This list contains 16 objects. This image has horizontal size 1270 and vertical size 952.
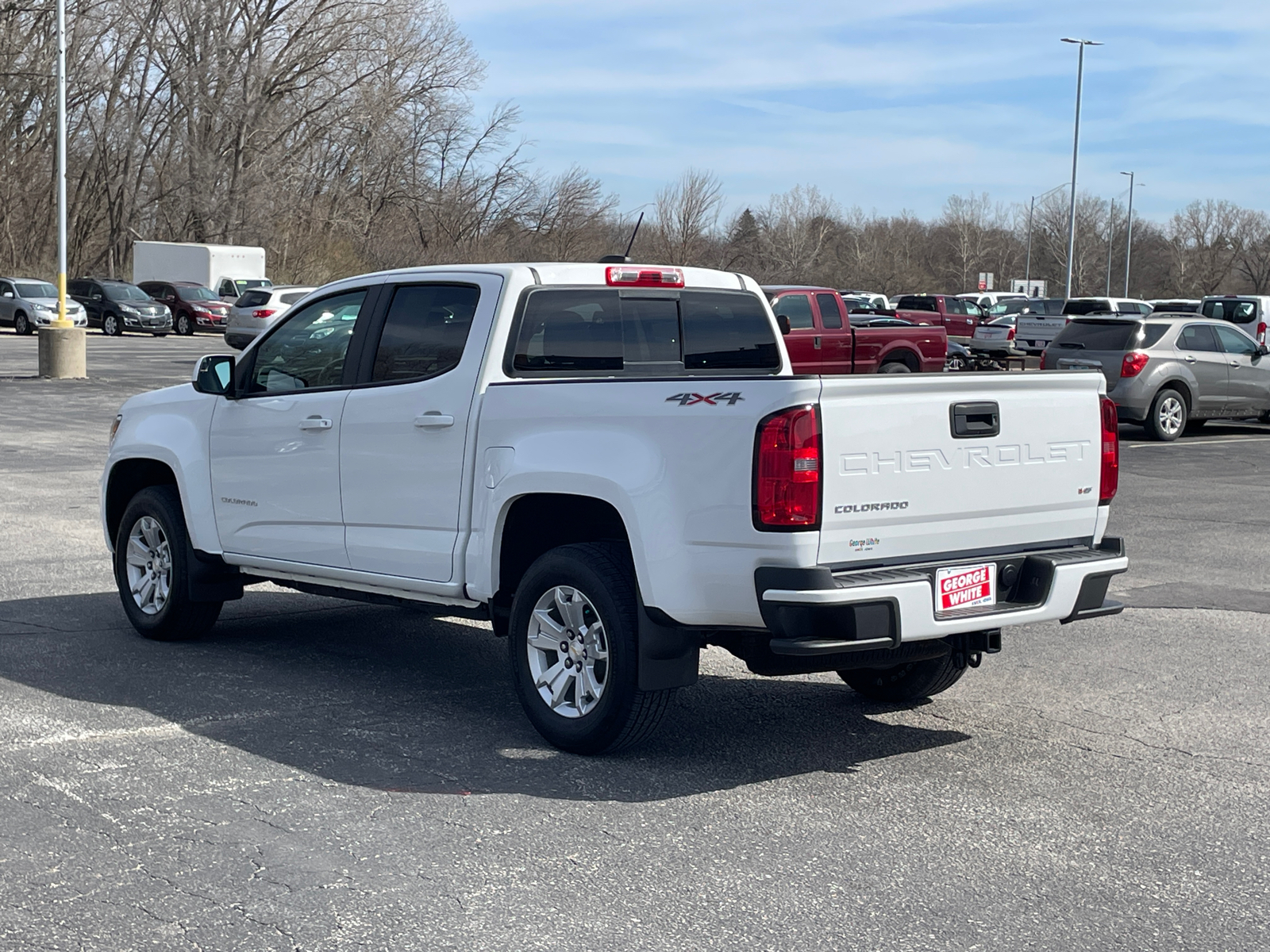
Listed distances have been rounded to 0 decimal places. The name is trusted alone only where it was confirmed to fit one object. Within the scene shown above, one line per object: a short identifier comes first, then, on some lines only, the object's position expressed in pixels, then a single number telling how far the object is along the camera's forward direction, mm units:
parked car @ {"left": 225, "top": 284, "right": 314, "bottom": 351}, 38188
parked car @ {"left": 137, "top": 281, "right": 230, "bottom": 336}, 48688
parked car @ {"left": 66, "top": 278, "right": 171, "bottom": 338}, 46188
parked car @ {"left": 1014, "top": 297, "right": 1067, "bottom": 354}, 30500
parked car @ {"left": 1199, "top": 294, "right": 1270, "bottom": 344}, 30797
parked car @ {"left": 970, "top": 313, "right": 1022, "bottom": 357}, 35438
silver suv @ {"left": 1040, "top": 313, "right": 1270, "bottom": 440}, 20578
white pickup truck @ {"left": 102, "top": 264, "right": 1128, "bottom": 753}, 5027
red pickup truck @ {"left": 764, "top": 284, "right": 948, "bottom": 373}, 22688
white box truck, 53938
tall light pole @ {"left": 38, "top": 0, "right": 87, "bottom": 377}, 27578
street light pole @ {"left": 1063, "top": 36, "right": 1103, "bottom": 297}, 50197
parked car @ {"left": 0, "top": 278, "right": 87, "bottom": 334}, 43938
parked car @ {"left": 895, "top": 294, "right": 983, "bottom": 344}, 42344
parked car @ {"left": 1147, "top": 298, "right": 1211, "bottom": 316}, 45062
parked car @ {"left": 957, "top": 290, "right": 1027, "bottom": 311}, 57528
